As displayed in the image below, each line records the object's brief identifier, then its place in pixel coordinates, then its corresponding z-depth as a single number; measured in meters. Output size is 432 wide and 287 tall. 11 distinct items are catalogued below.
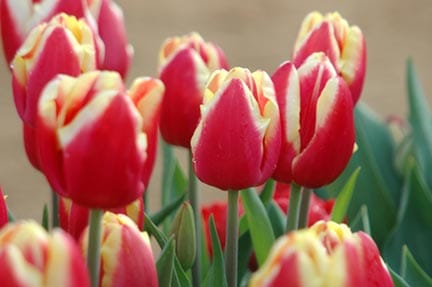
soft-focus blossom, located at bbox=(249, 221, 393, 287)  1.31
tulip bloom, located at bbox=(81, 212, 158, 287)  1.45
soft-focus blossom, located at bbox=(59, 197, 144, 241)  1.51
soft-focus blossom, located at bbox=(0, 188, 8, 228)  1.45
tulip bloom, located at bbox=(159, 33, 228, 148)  1.64
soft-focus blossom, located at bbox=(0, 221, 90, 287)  1.30
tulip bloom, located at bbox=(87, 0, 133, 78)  1.66
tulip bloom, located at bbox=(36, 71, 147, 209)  1.39
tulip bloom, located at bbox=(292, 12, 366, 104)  1.61
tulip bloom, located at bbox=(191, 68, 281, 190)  1.50
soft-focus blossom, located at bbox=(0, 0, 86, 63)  1.63
